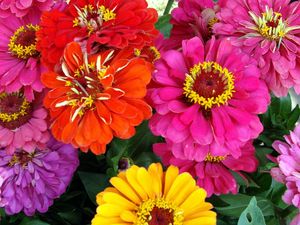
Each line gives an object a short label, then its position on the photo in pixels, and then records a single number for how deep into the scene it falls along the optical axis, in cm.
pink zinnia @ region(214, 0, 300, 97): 52
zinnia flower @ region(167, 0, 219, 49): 58
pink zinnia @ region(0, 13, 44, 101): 52
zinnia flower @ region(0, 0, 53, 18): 54
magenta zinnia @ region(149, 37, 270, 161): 47
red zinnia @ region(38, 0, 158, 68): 49
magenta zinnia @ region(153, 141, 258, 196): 54
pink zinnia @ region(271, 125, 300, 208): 49
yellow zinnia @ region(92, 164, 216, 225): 48
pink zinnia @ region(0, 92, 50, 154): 54
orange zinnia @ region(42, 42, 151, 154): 47
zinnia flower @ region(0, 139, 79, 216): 59
